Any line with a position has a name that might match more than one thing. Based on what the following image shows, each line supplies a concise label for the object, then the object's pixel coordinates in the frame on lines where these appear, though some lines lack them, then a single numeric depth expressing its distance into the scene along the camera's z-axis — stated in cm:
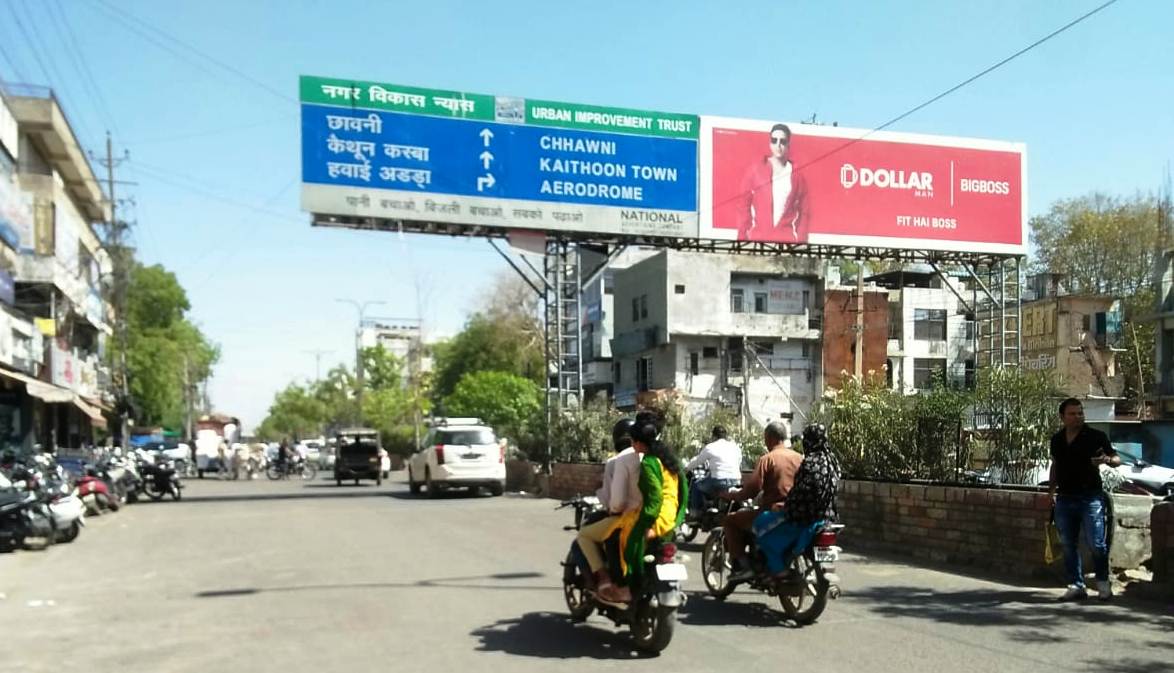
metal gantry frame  2633
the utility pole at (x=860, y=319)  4588
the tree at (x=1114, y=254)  5066
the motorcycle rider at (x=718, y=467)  1290
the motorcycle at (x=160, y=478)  2653
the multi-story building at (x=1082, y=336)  4934
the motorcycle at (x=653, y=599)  693
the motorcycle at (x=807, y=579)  794
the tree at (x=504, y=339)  6256
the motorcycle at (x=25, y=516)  1422
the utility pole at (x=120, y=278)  5003
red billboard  2812
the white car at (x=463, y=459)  2438
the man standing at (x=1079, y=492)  895
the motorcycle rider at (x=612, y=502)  732
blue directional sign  2412
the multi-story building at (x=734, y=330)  4909
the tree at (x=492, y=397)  4400
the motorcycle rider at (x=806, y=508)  802
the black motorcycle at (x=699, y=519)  1259
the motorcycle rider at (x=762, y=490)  859
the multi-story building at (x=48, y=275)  3128
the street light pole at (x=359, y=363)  7681
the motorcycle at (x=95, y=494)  2065
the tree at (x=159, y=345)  6906
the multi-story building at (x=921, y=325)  5450
